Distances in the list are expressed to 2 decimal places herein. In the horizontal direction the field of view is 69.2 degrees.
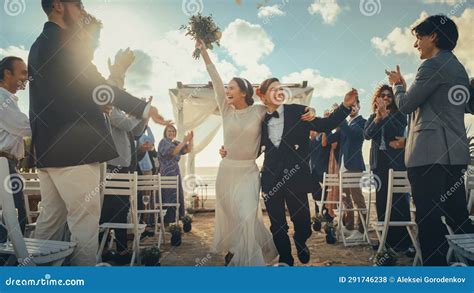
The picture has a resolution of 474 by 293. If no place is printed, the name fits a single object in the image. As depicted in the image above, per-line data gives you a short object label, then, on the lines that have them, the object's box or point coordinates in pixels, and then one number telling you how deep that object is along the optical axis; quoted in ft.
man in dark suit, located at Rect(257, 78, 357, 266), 9.31
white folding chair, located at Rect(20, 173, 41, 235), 10.22
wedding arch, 22.77
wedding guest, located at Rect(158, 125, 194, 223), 18.04
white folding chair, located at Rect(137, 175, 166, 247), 13.52
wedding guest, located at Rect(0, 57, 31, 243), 7.07
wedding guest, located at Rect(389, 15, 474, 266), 7.36
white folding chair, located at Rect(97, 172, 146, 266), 10.00
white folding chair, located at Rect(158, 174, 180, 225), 15.54
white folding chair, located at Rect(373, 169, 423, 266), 9.55
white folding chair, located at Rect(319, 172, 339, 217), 15.75
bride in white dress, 8.93
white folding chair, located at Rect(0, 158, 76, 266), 5.07
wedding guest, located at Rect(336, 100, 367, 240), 14.47
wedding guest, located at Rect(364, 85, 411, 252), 12.08
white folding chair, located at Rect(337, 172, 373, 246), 13.58
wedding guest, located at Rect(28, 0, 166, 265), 5.75
